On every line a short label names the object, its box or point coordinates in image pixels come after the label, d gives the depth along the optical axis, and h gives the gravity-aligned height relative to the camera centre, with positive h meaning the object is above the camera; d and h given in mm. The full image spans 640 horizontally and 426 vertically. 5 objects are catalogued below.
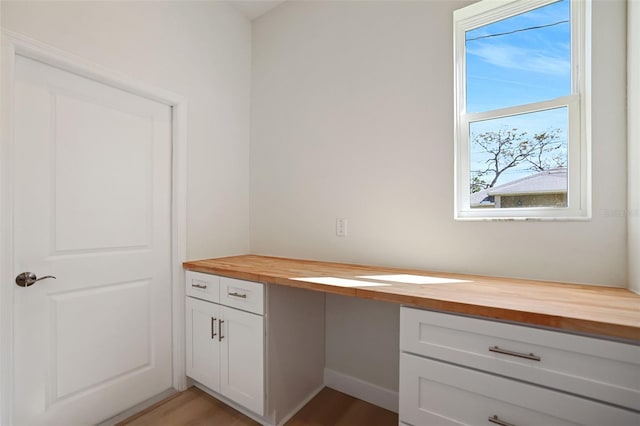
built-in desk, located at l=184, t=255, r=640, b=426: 872 -459
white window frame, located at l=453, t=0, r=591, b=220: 1423 +543
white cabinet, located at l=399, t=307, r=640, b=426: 868 -553
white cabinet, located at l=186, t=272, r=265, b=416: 1623 -786
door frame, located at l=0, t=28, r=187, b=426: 1313 +435
